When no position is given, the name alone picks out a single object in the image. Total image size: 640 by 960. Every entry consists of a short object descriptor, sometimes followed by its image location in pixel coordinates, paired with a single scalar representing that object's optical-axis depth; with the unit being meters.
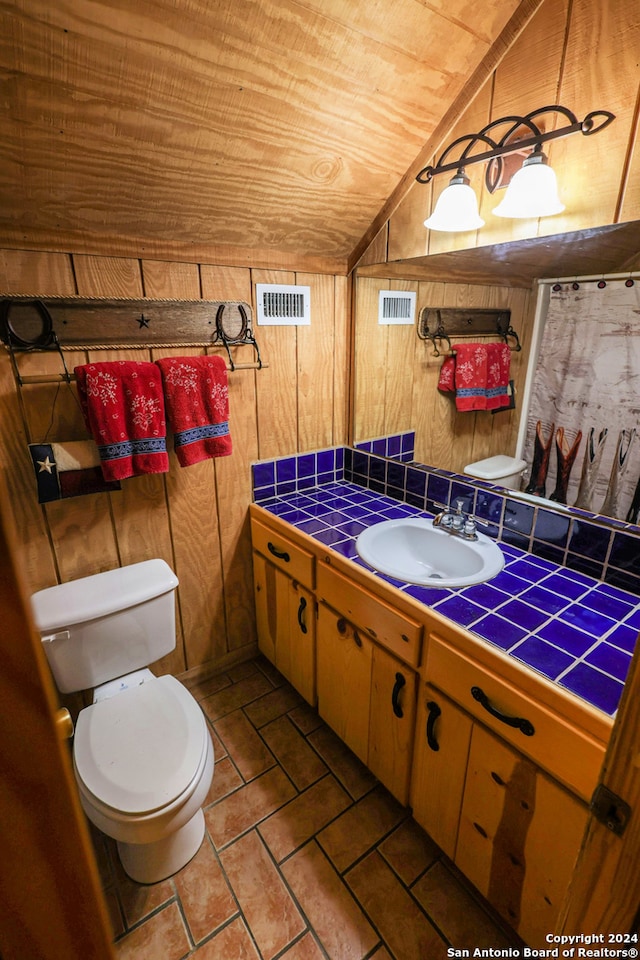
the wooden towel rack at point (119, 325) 1.32
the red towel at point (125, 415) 1.39
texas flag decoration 1.39
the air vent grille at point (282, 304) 1.75
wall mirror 1.25
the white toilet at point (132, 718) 1.16
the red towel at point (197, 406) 1.53
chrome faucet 1.52
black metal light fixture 1.10
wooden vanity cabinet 0.94
